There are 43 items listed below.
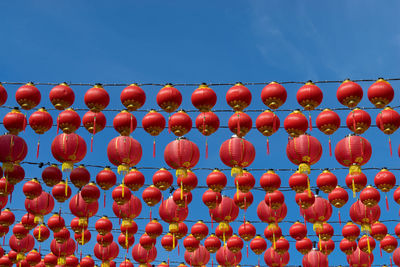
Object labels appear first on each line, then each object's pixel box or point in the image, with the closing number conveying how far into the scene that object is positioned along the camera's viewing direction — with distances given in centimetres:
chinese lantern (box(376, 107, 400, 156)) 1124
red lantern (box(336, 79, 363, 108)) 1098
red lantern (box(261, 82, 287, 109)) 1105
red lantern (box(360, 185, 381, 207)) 1336
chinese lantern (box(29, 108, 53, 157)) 1167
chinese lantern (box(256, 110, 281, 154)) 1131
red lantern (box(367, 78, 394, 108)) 1095
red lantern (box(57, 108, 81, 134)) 1161
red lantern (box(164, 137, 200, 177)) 1147
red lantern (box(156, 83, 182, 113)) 1116
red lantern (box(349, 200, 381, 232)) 1370
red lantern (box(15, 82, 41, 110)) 1145
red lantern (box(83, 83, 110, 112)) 1131
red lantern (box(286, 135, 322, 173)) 1138
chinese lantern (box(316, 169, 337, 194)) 1271
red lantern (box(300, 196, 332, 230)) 1362
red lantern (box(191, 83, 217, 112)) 1110
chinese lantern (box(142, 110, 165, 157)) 1162
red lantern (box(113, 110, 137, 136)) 1162
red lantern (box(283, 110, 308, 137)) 1125
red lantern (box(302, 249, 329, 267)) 1530
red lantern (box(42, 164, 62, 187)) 1269
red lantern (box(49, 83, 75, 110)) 1130
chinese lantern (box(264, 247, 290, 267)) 1555
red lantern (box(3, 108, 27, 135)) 1175
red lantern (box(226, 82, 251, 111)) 1115
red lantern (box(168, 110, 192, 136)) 1138
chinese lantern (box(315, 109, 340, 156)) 1137
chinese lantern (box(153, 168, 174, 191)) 1283
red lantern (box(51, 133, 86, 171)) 1156
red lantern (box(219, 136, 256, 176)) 1143
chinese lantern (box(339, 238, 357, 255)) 1530
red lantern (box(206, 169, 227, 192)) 1288
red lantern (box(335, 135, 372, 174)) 1137
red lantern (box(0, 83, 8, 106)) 1146
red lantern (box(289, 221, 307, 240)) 1471
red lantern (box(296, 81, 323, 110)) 1106
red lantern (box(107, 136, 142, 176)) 1151
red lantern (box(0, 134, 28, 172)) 1158
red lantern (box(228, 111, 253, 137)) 1159
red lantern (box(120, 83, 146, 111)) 1139
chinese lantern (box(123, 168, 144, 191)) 1295
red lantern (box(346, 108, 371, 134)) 1141
